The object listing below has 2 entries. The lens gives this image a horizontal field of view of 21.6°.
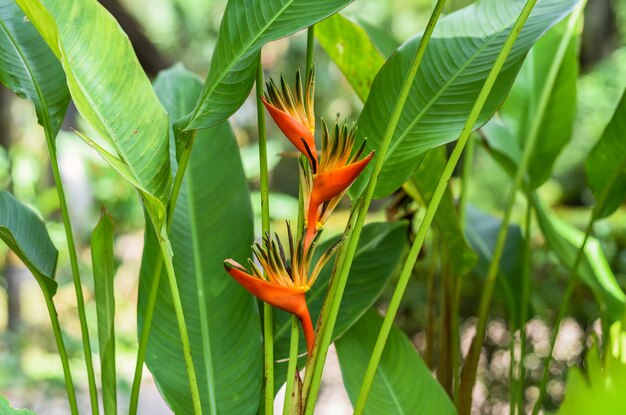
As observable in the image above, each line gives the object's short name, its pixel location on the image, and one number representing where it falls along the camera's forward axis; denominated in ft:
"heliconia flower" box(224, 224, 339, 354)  4.33
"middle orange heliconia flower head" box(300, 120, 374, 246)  4.33
